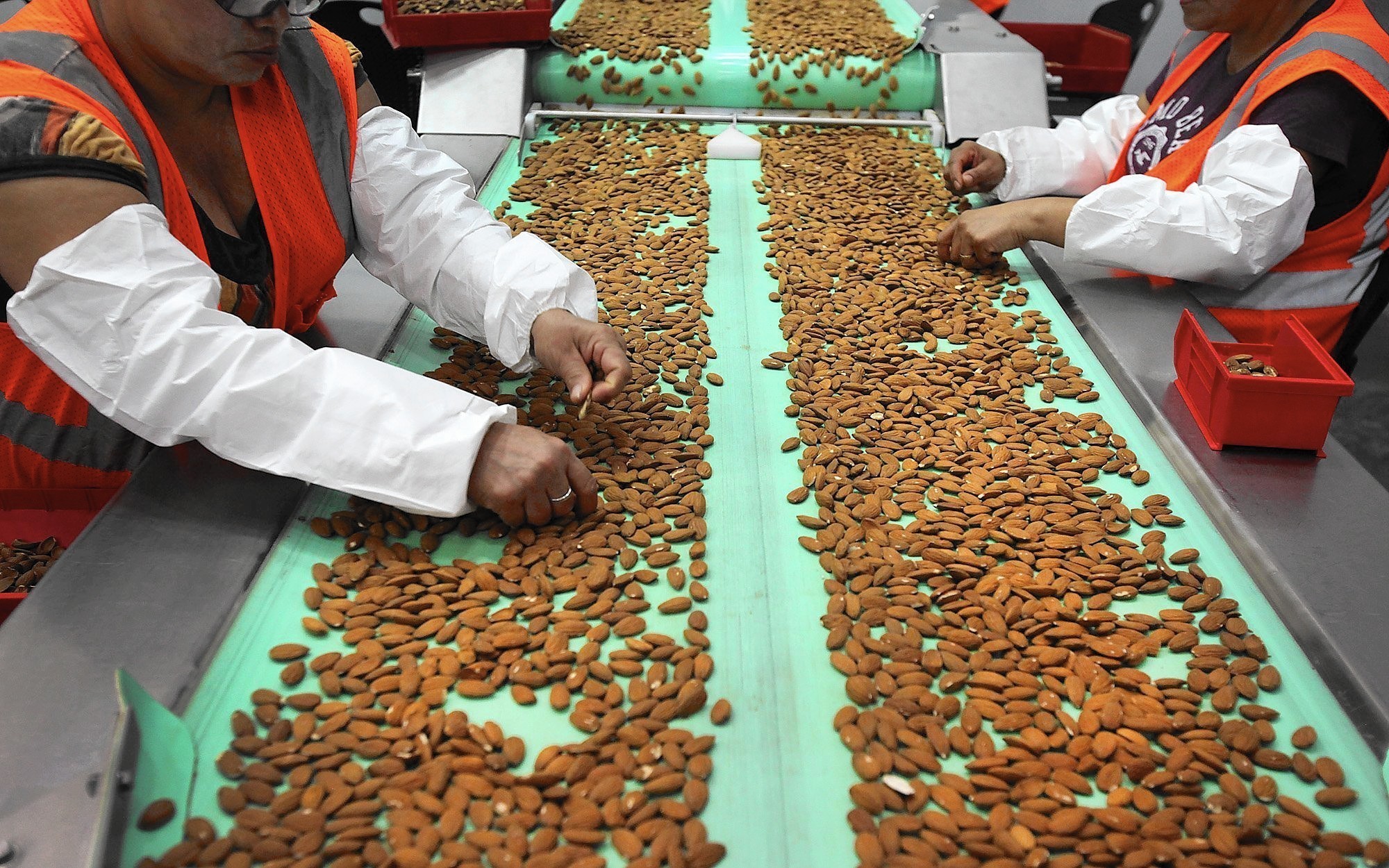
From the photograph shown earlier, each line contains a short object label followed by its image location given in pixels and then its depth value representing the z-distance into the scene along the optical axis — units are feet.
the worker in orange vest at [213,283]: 3.65
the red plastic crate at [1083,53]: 14.84
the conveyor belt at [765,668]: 3.08
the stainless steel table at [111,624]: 2.90
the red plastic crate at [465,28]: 9.14
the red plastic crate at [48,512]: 4.96
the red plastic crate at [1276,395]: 4.45
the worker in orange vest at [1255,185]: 5.64
